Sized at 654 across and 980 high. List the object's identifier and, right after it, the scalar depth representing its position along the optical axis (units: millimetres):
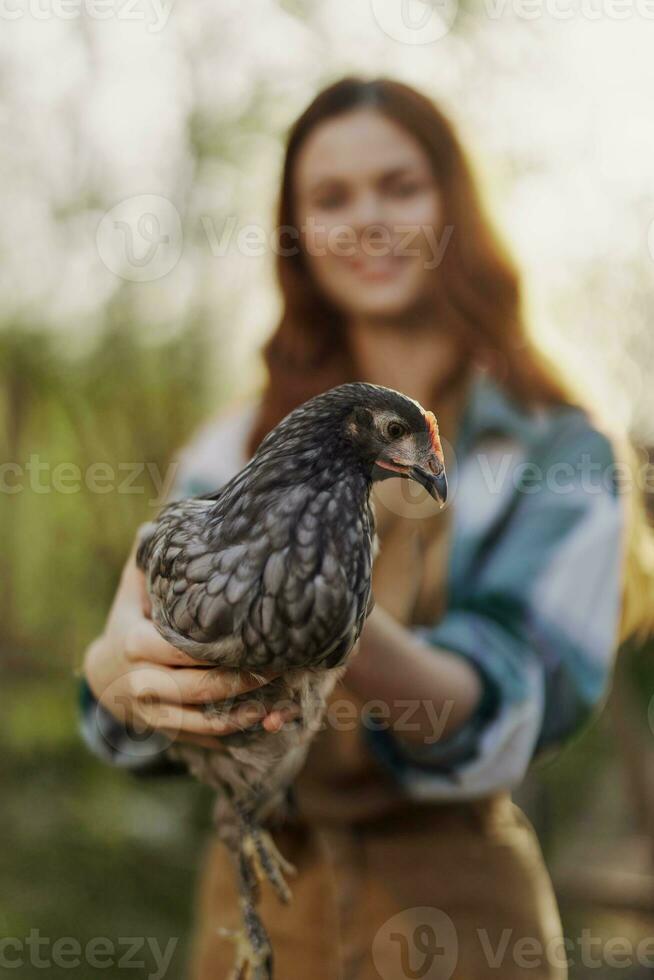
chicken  586
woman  1171
